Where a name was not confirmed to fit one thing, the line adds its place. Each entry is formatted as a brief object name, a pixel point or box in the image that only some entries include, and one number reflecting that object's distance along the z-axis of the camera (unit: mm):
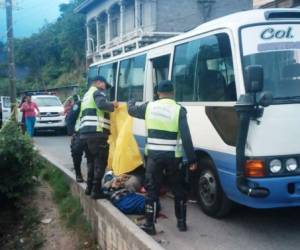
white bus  4506
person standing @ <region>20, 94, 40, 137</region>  14401
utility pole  18201
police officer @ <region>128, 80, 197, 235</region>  4728
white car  16632
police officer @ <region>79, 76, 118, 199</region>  5823
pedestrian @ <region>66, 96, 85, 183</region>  6855
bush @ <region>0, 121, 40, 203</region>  7509
